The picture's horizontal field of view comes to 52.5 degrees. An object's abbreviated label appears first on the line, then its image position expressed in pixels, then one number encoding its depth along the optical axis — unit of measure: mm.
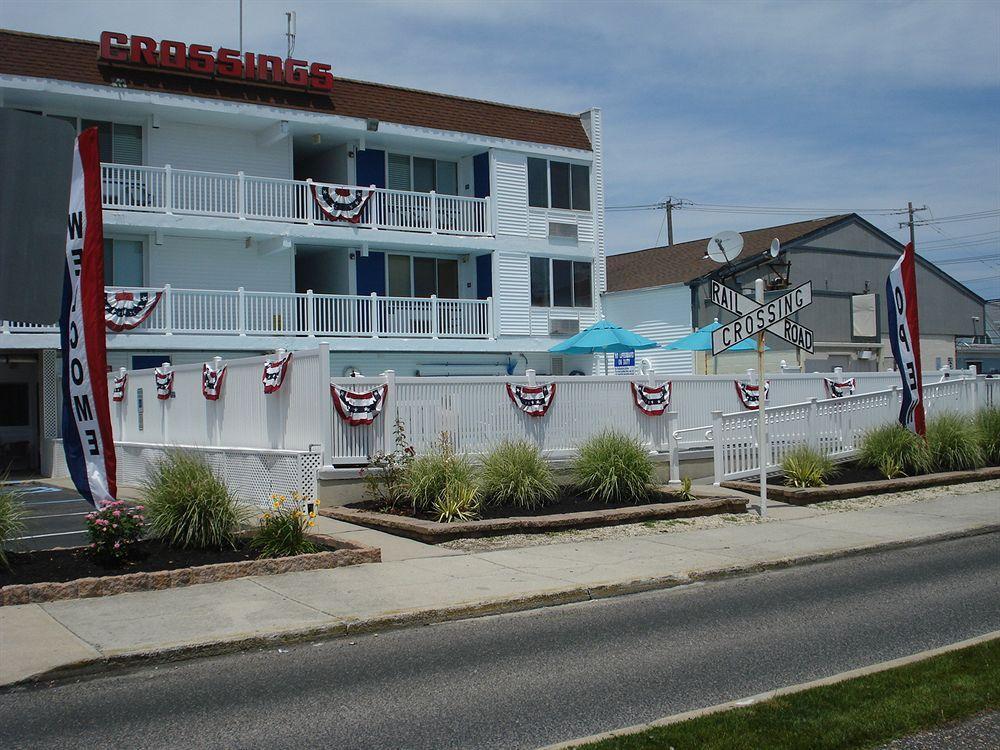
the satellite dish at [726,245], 20547
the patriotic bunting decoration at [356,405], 14508
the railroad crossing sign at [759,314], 14391
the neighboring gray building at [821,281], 31000
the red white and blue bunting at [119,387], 21562
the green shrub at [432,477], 13430
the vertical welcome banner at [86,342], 10148
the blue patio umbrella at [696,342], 25766
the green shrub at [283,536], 10906
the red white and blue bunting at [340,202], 26703
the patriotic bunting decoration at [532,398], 16031
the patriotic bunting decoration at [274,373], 15406
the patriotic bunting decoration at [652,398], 17266
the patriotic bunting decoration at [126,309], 22891
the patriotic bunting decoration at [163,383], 19484
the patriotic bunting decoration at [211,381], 17453
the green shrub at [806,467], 16359
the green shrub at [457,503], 13078
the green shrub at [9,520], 9672
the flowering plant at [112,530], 9891
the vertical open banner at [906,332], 17984
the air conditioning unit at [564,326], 30562
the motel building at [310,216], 24094
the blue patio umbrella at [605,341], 24875
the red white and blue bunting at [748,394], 18766
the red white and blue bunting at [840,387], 20469
